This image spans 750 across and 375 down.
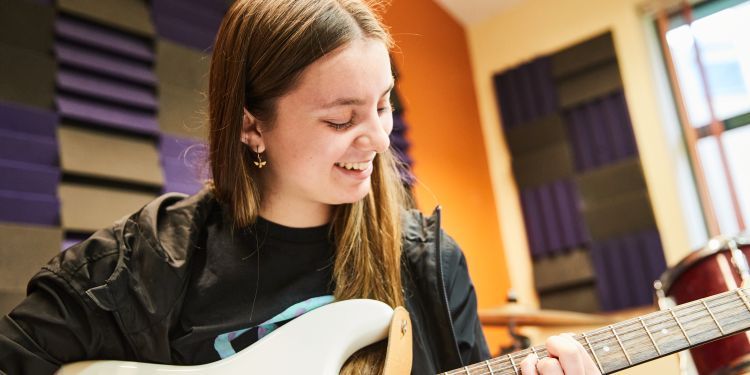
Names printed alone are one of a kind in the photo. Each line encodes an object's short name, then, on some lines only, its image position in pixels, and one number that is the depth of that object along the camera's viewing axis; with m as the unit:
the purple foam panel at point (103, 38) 2.10
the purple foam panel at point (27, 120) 1.89
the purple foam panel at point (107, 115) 2.04
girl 1.17
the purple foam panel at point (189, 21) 2.40
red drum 1.69
